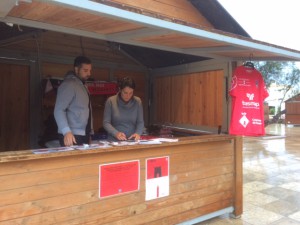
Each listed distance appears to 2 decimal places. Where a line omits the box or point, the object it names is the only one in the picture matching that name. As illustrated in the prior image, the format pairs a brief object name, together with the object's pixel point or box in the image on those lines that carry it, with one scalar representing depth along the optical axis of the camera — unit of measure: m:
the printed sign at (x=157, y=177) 3.35
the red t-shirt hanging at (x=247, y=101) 4.39
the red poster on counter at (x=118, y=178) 3.01
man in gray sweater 3.11
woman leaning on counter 3.79
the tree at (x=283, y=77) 20.23
